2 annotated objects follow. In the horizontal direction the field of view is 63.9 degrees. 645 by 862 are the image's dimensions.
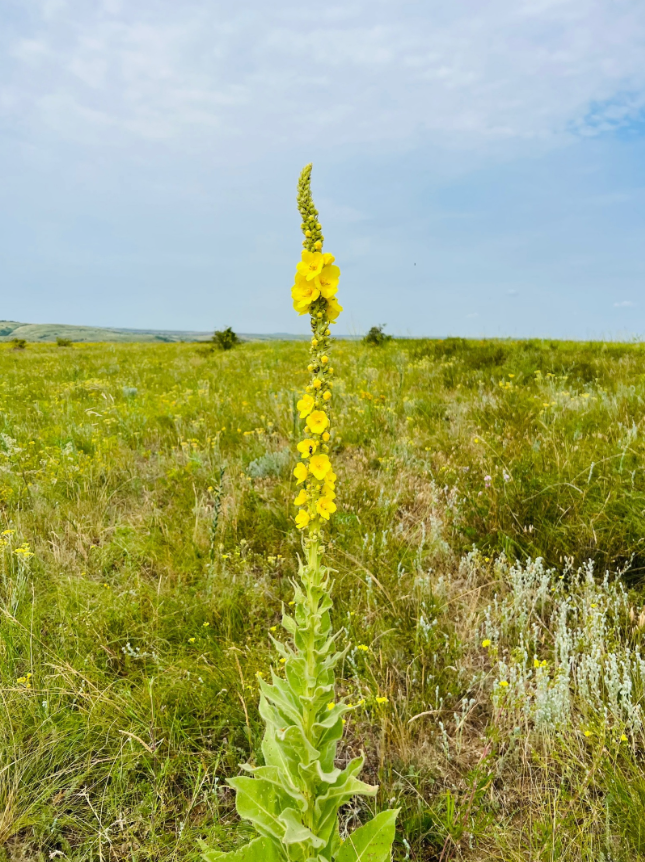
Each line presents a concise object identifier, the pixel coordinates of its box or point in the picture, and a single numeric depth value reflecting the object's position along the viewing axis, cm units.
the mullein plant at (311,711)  148
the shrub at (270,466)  486
